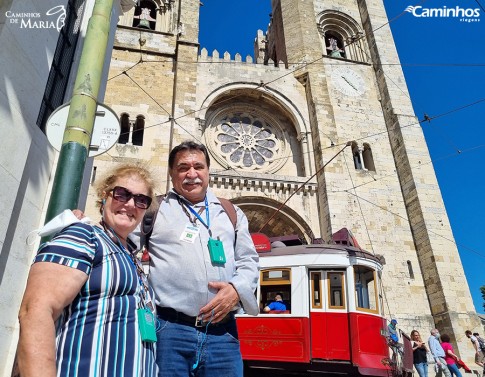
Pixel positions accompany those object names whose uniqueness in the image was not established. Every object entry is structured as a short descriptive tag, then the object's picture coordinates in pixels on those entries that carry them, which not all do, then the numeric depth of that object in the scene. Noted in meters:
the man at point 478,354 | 8.75
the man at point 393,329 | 7.77
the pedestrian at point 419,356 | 7.50
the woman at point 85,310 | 1.05
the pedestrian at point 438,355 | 7.58
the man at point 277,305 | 6.33
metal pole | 2.16
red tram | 5.76
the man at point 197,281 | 1.61
